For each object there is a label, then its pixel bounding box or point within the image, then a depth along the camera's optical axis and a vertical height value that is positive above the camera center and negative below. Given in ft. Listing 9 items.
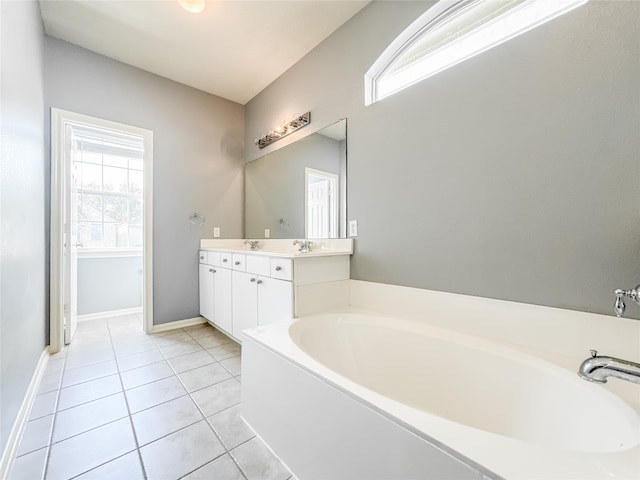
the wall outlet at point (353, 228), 6.46 +0.27
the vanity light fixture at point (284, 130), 7.77 +3.51
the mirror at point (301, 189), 6.85 +1.55
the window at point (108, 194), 11.25 +2.00
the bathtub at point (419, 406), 2.05 -1.91
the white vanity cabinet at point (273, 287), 5.73 -1.16
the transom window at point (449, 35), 4.09 +3.71
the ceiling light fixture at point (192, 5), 5.70 +5.10
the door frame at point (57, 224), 7.16 +0.40
